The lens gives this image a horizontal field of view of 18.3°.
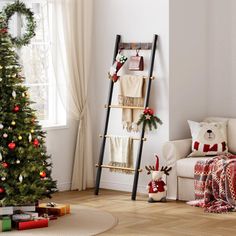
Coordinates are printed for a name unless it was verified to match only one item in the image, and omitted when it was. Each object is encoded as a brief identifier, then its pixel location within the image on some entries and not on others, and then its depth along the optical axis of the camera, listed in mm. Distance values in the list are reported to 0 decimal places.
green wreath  7277
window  7793
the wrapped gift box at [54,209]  6636
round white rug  5980
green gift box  6066
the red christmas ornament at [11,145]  6180
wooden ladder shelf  7637
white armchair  7371
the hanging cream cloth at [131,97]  7777
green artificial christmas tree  6195
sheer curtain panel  7965
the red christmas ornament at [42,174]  6344
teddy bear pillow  7570
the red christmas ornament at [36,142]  6332
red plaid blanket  6906
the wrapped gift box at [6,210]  6191
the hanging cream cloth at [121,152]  7914
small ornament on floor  7422
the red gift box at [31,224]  6137
